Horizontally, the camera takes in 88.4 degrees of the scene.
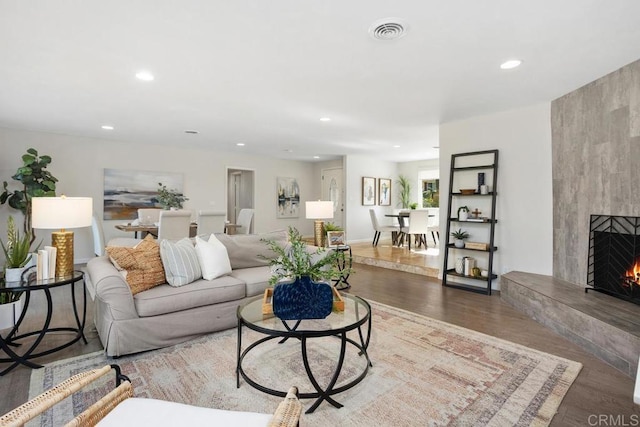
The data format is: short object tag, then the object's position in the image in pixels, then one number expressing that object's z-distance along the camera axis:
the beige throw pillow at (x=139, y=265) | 2.67
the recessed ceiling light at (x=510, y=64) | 2.88
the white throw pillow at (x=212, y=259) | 3.04
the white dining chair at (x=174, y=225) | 4.58
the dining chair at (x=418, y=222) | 6.84
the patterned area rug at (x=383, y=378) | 1.85
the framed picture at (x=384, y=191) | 9.14
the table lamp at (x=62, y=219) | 2.56
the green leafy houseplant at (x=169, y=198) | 6.42
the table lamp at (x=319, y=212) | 4.97
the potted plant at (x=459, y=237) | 4.69
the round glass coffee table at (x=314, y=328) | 1.88
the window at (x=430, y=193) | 9.15
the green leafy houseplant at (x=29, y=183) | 5.18
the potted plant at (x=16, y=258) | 2.46
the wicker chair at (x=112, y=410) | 1.02
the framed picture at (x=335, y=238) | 4.82
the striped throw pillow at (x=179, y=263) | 2.87
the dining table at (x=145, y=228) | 5.33
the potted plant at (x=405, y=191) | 9.48
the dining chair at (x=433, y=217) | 9.10
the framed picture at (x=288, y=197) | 9.19
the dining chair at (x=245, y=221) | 6.72
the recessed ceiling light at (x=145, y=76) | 3.15
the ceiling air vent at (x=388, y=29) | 2.26
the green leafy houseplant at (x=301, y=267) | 2.16
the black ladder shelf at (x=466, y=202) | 4.40
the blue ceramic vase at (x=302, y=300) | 2.16
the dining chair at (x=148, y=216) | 5.88
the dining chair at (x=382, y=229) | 7.45
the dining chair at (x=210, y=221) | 4.99
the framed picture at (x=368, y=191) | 8.66
